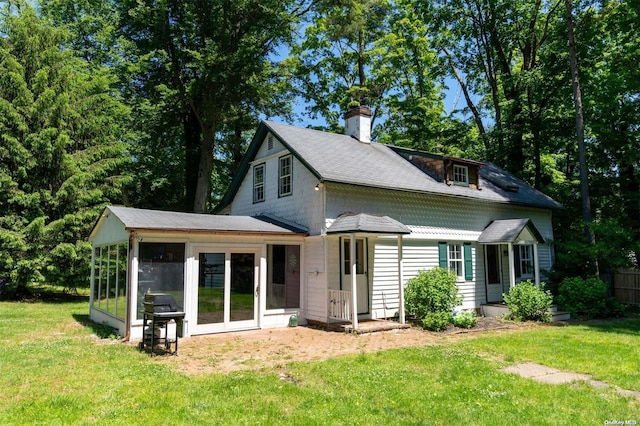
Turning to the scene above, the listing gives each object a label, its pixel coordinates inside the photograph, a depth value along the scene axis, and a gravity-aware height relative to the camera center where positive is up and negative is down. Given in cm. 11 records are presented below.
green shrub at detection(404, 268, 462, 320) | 1227 -107
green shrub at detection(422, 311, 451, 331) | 1162 -172
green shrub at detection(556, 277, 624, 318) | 1411 -150
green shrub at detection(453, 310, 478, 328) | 1205 -178
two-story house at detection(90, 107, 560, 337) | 1069 +50
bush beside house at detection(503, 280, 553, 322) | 1331 -148
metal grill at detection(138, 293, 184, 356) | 854 -119
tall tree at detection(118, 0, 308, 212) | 2344 +1091
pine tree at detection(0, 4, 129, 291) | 1736 +422
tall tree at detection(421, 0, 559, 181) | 2294 +1200
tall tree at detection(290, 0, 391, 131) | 2645 +1261
